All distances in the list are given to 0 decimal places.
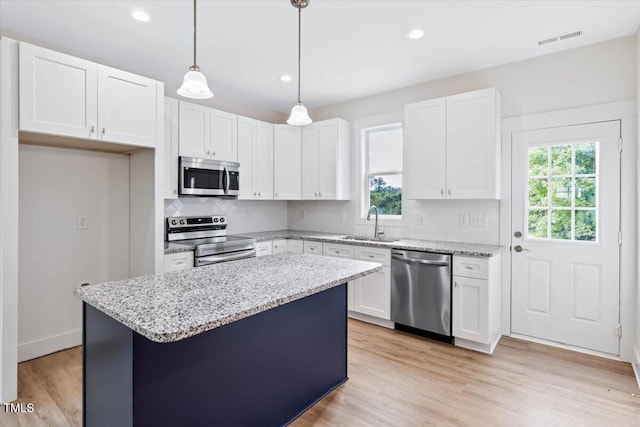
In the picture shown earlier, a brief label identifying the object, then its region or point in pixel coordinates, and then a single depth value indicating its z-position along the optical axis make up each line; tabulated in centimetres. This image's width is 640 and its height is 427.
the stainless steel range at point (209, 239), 334
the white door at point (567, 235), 281
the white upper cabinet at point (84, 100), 228
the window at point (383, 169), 412
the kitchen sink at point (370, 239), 383
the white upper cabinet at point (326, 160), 427
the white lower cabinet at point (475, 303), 292
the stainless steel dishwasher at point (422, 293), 312
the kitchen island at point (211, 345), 130
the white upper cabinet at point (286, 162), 446
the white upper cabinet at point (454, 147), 313
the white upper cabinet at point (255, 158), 407
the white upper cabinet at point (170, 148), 334
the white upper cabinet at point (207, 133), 349
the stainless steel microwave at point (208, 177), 344
